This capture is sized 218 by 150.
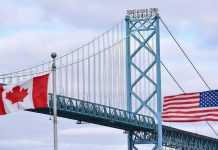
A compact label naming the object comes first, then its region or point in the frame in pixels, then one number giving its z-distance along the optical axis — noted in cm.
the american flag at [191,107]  6931
